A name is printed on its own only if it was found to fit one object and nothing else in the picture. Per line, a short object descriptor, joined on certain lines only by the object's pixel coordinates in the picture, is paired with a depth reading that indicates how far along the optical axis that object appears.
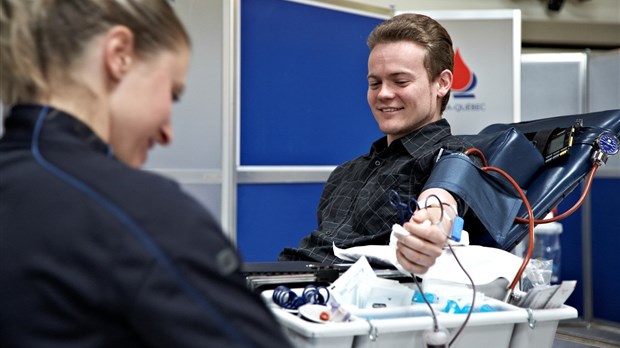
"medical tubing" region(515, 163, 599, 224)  1.70
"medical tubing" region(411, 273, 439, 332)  1.16
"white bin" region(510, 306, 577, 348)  1.29
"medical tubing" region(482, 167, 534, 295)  1.40
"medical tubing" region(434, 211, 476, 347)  1.18
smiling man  1.82
